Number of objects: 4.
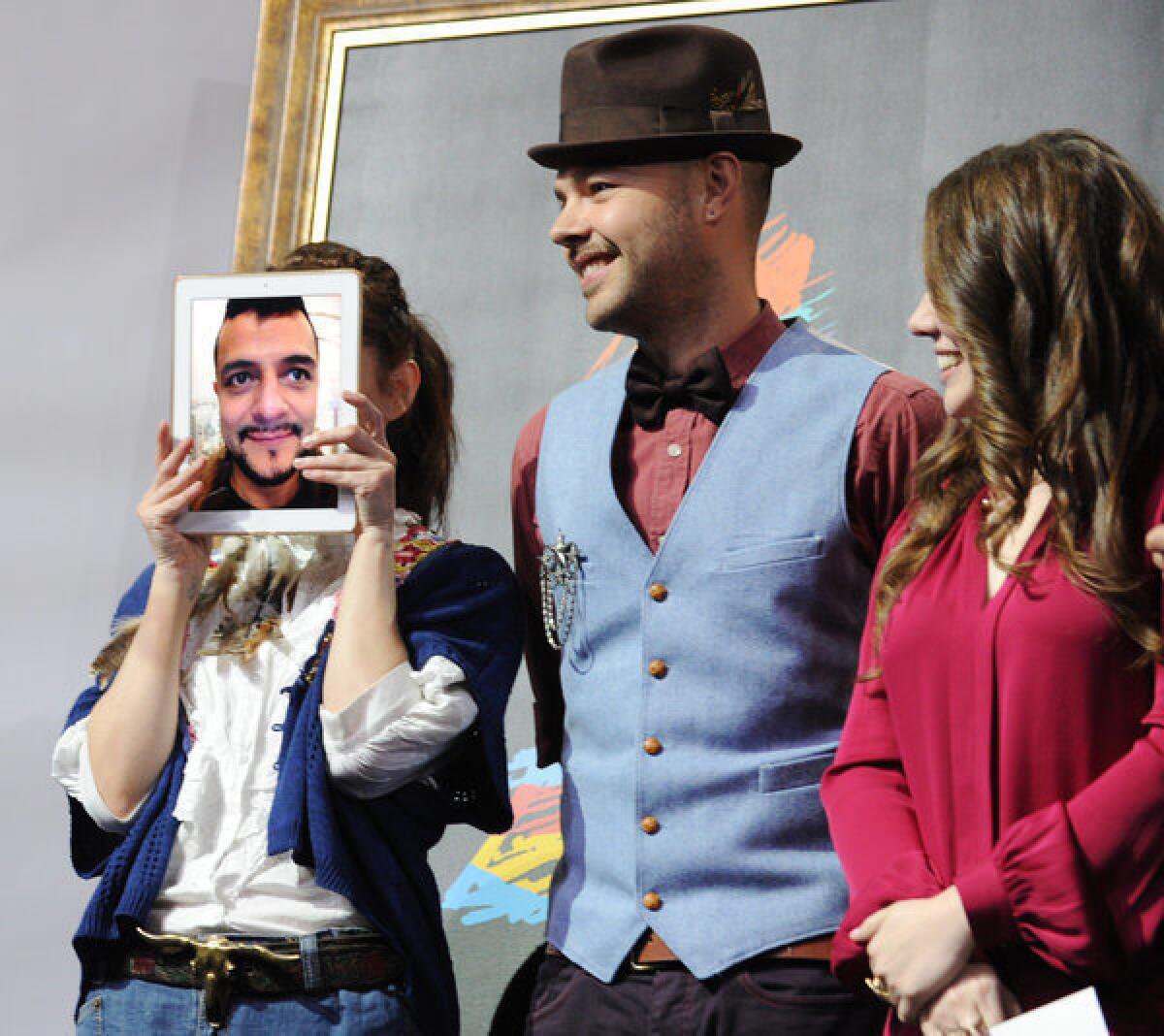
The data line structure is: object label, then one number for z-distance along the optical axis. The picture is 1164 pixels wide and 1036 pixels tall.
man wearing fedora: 3.24
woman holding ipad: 3.31
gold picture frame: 4.23
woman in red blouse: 2.96
